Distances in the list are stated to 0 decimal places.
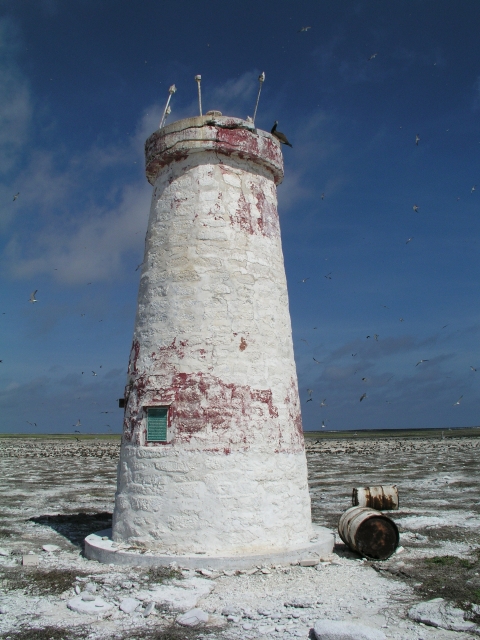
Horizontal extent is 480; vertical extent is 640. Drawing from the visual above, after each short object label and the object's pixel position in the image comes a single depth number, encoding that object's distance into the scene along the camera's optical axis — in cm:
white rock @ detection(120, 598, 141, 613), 658
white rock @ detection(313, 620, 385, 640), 561
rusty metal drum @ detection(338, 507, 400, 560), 877
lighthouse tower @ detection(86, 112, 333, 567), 814
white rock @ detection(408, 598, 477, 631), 620
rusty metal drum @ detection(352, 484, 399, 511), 1287
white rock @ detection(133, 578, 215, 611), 673
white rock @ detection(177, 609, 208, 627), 621
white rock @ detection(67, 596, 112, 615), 658
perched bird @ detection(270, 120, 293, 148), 1002
